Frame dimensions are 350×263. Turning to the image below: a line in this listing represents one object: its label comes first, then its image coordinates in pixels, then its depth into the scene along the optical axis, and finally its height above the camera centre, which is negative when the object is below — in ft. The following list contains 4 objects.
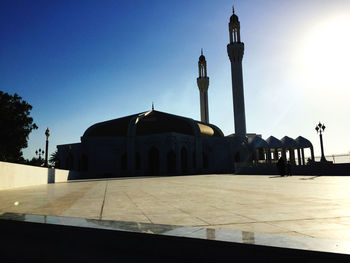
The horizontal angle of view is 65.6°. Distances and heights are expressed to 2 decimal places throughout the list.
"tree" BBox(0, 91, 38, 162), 103.25 +17.43
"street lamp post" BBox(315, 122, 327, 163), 122.62 +16.26
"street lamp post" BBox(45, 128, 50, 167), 110.45 +13.24
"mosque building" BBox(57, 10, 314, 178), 135.64 +10.42
